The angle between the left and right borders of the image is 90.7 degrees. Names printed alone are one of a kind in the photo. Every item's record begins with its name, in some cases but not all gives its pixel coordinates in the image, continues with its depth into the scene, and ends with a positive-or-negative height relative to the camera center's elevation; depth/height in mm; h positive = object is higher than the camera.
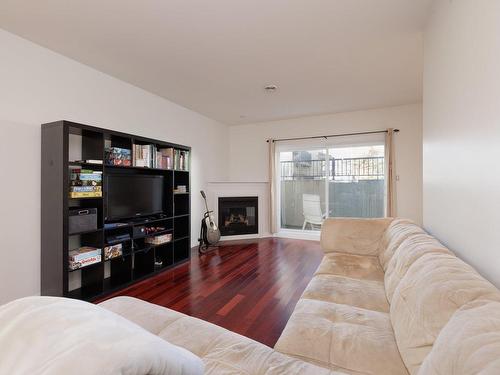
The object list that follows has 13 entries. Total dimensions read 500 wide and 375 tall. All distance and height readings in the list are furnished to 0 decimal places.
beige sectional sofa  683 -683
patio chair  5286 -505
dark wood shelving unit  2322 -440
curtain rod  4598 +1047
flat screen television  2881 -108
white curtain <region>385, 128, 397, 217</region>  4430 +189
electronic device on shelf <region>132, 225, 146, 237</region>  3086 -559
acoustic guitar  4661 -871
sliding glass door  4801 +116
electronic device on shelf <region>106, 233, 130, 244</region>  2836 -597
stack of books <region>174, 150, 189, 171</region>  3738 +420
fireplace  5238 -616
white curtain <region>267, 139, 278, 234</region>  5410 +6
